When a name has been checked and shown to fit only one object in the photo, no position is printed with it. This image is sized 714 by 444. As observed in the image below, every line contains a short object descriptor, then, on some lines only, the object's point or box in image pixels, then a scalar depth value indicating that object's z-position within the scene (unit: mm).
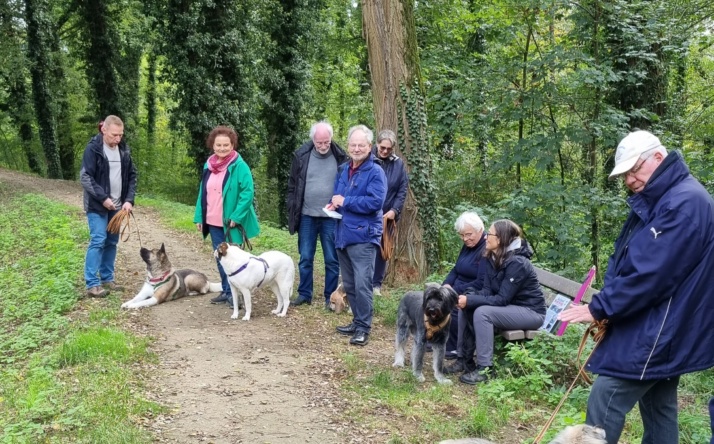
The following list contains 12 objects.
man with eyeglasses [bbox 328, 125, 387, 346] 6043
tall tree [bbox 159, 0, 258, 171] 16766
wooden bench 5574
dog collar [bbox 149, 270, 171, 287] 7461
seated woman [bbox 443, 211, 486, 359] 5922
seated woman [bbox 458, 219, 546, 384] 5449
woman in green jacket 7047
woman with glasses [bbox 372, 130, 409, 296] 7469
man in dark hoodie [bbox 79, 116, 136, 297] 7188
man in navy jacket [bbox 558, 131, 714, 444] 2924
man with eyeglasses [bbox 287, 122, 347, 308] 7004
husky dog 7348
